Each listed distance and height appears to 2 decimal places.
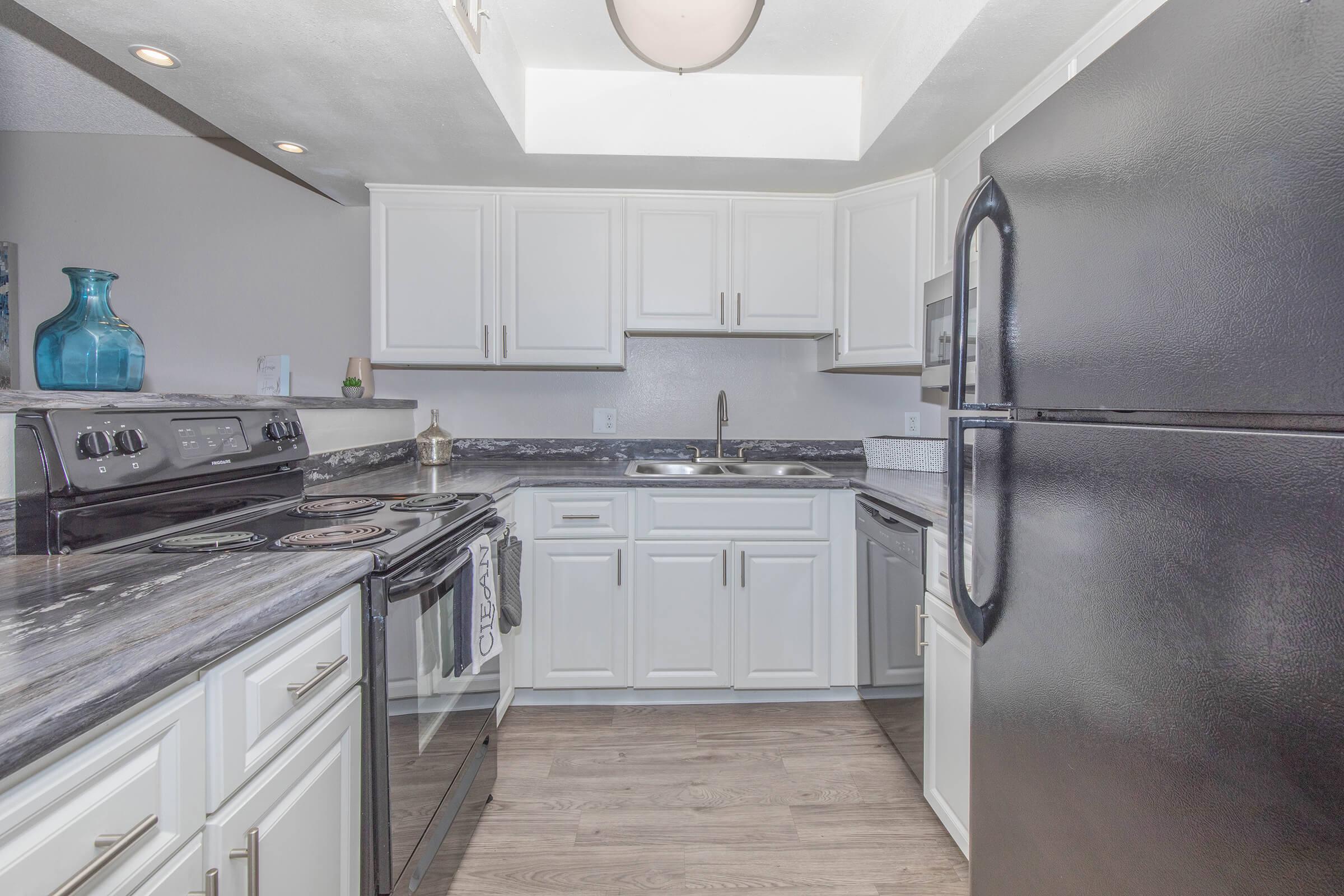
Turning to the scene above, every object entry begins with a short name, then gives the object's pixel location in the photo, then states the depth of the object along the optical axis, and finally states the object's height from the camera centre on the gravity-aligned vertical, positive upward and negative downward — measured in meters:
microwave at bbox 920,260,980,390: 2.04 +0.34
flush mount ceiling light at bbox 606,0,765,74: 1.09 +0.71
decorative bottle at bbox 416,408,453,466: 2.79 -0.05
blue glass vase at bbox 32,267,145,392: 1.34 +0.19
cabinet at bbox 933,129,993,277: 2.11 +0.87
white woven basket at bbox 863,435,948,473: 2.52 -0.08
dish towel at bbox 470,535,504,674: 1.57 -0.45
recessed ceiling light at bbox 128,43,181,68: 1.69 +1.02
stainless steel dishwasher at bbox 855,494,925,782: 1.82 -0.59
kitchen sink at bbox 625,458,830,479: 2.82 -0.15
